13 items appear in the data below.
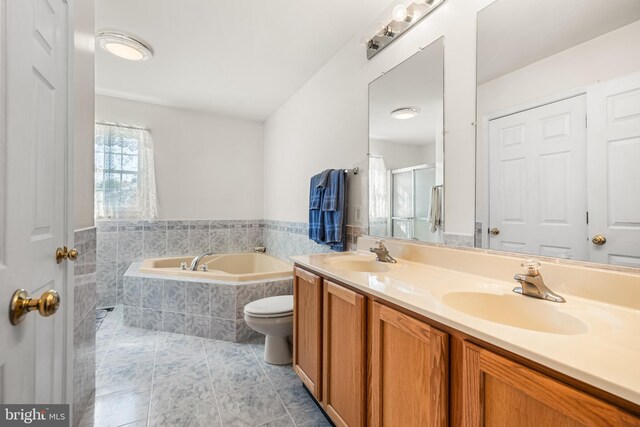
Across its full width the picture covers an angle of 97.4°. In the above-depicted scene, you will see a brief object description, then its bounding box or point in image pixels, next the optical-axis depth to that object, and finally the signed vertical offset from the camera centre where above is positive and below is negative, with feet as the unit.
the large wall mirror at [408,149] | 5.01 +1.34
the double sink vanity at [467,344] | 1.84 -1.12
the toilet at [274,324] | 6.64 -2.62
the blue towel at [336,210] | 7.22 +0.11
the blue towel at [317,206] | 7.72 +0.24
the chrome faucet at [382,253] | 5.39 -0.75
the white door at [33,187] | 2.12 +0.24
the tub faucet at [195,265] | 9.93 -1.81
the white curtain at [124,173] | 10.40 +1.54
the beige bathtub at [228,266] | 8.71 -1.96
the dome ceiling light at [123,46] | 6.83 +4.30
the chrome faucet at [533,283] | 3.04 -0.76
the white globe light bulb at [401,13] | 5.32 +3.84
